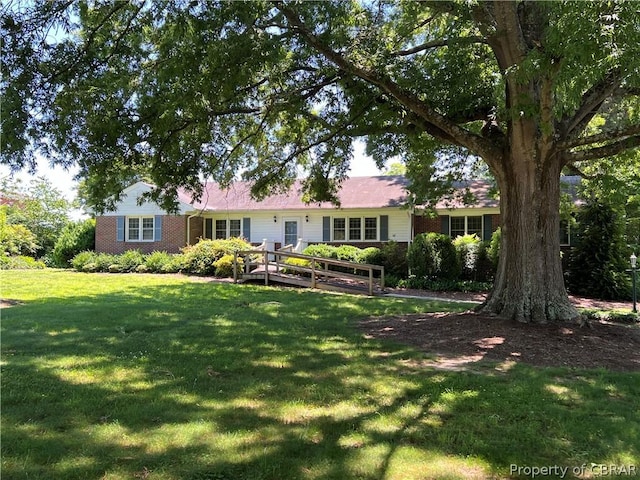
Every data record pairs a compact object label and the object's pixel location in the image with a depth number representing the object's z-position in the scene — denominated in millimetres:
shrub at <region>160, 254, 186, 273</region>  21516
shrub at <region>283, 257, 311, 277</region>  19619
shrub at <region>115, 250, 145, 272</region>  22781
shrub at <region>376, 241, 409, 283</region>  19827
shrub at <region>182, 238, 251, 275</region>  20672
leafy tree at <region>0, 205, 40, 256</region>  26688
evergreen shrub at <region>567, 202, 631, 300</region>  16922
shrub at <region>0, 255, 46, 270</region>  24450
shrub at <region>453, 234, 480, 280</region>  19234
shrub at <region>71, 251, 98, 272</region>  23512
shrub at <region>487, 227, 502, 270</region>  18344
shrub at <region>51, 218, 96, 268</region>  27516
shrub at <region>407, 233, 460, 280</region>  18688
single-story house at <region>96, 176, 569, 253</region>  24125
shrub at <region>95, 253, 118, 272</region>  22953
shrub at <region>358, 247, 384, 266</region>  20250
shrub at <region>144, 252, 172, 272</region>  22031
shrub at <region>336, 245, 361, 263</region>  20484
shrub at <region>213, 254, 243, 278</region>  19781
